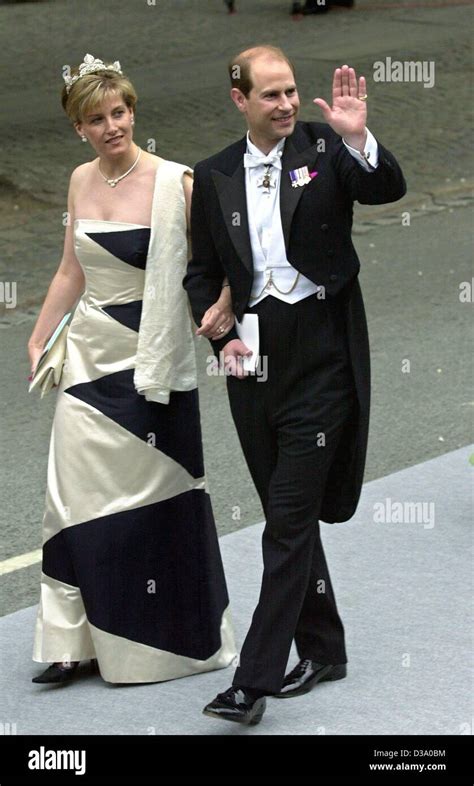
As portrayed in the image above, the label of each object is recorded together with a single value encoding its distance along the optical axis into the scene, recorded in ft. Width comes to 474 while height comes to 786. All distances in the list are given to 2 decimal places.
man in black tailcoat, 30.01
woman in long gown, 32.24
